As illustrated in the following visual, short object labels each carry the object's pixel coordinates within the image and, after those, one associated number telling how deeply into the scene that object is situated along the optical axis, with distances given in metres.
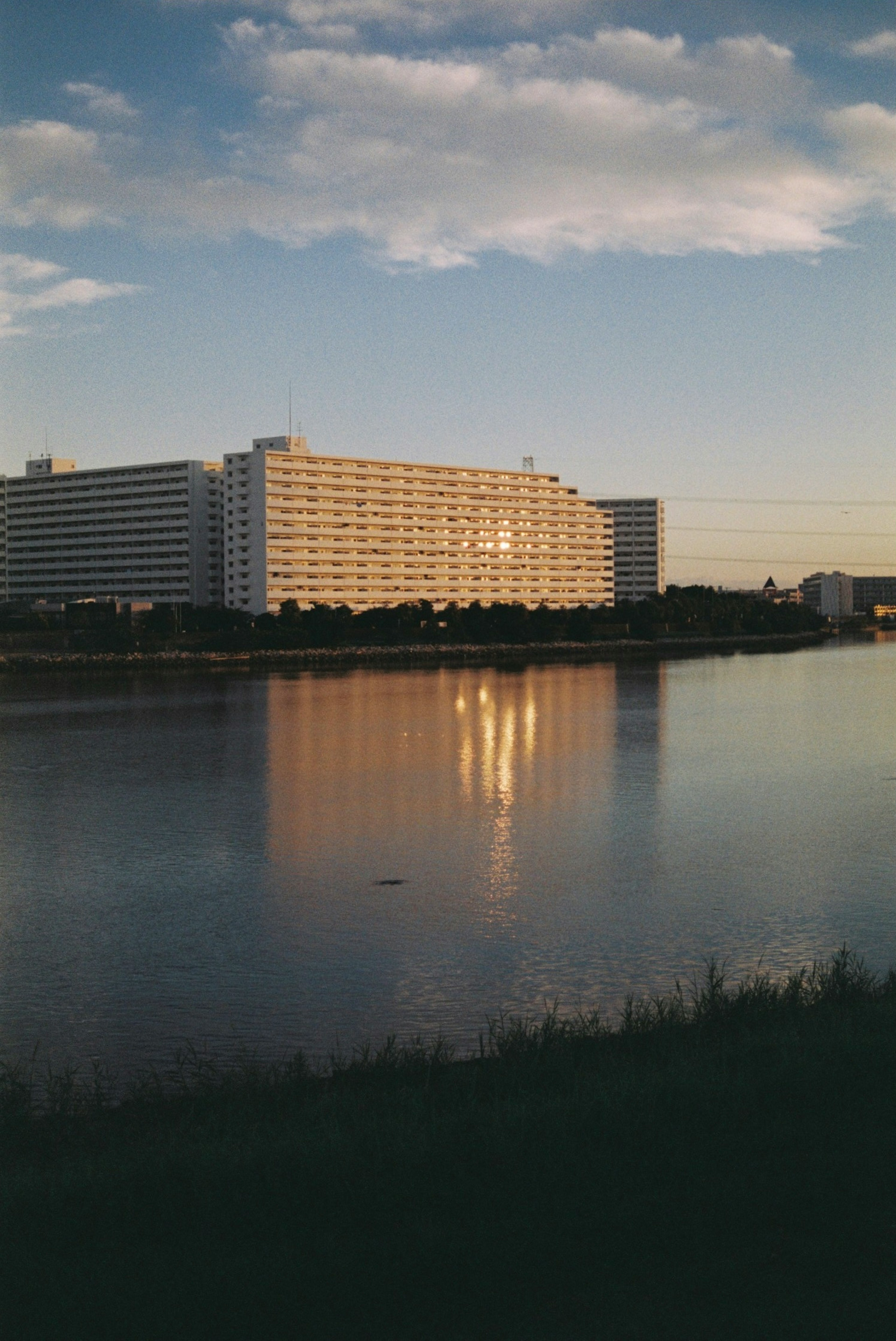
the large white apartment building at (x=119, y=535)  178.62
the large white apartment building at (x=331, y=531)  168.25
